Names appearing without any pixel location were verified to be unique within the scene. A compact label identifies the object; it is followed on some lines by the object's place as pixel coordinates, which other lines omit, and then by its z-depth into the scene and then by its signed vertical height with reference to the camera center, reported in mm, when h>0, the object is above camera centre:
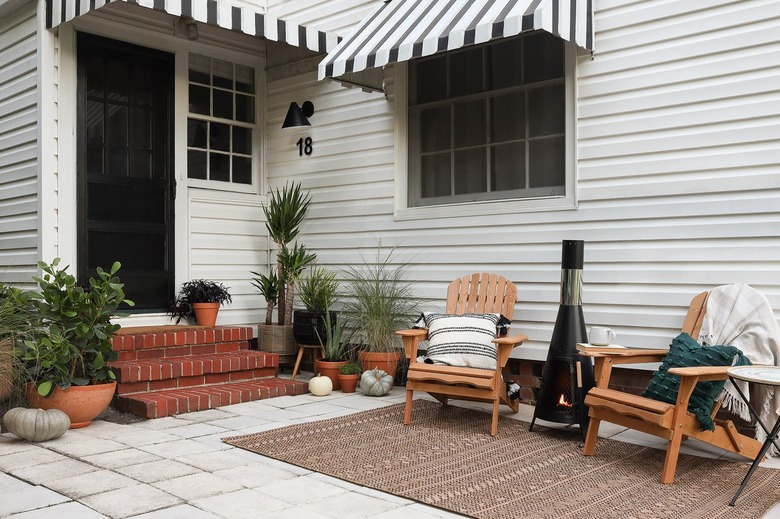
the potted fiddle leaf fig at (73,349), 4598 -602
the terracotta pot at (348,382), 6027 -1033
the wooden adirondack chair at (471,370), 4625 -721
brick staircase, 5285 -903
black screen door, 6234 +791
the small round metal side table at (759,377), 3311 -546
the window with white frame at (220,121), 7059 +1334
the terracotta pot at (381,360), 5980 -849
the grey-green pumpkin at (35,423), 4305 -993
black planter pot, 6277 -593
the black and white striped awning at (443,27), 4672 +1578
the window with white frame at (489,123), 5617 +1096
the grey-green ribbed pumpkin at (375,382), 5762 -991
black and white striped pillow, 5031 -581
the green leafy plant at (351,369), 6070 -931
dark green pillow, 3854 -630
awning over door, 5488 +1898
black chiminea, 4555 -657
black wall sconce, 6988 +1329
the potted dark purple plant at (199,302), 6633 -421
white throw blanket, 4223 -425
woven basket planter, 6621 -757
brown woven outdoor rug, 3311 -1119
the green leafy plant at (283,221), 6789 +329
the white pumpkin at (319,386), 5836 -1036
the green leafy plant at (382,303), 5992 -388
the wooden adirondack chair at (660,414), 3660 -810
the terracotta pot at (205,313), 6621 -517
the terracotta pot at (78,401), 4621 -930
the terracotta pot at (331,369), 6168 -950
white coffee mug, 4375 -467
